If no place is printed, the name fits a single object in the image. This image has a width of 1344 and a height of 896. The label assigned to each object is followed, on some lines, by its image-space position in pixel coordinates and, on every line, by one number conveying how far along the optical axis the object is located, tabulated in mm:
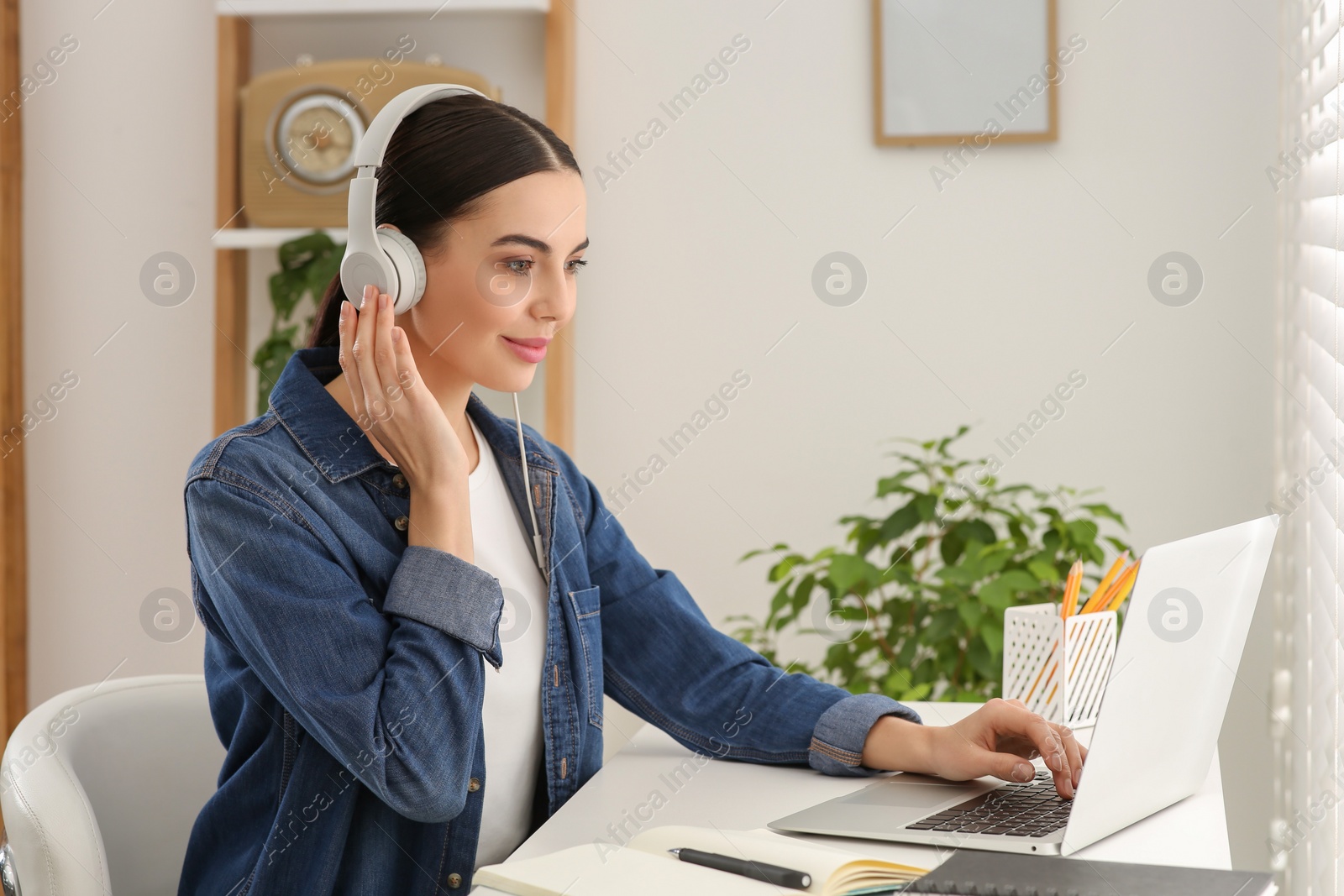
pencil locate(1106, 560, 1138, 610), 2516
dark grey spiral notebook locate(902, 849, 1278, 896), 2087
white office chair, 2307
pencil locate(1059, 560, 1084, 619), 2479
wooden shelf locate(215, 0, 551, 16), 3257
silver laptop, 2146
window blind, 2534
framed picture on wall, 3209
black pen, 2113
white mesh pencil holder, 2479
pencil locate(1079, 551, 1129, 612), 2506
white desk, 2184
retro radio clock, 3302
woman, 2262
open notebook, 2113
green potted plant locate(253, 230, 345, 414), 3284
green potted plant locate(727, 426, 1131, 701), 2951
